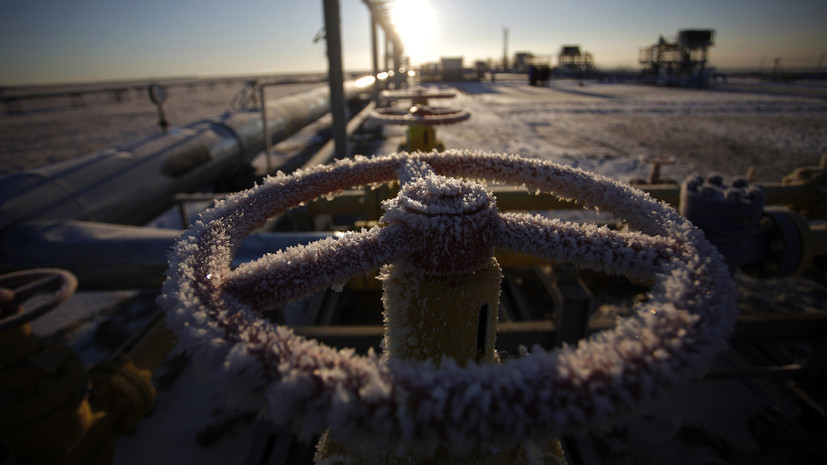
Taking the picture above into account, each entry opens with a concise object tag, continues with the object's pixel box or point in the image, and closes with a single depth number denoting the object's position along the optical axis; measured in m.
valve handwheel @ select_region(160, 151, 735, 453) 0.35
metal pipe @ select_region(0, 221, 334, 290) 1.94
